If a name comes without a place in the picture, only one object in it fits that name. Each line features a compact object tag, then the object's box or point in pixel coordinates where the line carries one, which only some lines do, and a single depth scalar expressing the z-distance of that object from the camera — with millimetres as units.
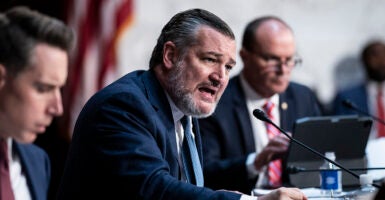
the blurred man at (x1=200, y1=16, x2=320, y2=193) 7952
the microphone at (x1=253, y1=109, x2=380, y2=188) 6013
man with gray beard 5117
